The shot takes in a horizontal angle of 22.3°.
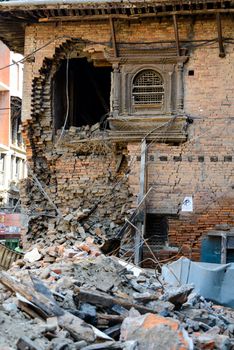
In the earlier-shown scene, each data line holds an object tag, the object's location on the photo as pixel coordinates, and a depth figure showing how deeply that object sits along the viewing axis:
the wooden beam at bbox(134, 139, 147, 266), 14.70
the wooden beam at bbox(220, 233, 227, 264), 13.94
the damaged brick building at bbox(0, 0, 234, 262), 15.15
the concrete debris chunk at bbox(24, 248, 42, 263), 12.98
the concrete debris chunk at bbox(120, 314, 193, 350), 6.59
